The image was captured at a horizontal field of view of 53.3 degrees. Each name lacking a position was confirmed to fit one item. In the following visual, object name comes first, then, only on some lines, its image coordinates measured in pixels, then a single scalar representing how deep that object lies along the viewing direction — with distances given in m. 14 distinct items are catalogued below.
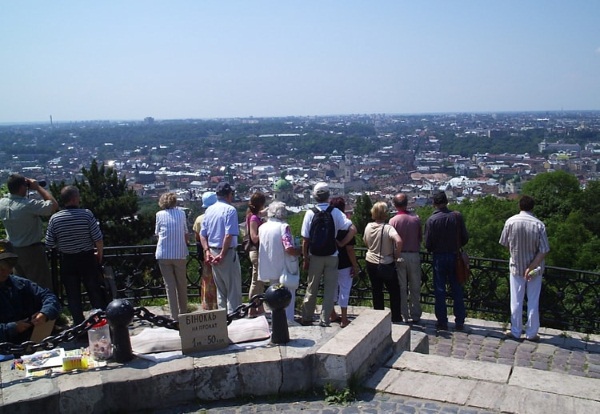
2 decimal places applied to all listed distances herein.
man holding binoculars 6.09
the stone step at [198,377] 3.99
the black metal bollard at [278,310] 4.58
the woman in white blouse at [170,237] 6.28
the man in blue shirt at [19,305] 4.75
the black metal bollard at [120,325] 4.20
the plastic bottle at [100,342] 4.43
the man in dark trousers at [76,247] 5.79
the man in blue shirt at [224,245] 6.13
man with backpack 6.05
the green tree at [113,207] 21.48
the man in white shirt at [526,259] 6.43
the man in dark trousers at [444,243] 6.76
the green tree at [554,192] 39.69
